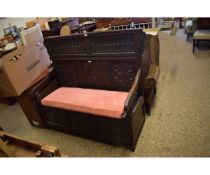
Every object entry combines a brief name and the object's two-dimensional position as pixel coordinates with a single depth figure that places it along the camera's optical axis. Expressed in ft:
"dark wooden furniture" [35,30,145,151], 5.92
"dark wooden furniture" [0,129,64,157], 4.09
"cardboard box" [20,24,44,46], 8.43
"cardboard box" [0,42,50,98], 6.95
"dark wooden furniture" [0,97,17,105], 10.46
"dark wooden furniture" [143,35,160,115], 6.94
